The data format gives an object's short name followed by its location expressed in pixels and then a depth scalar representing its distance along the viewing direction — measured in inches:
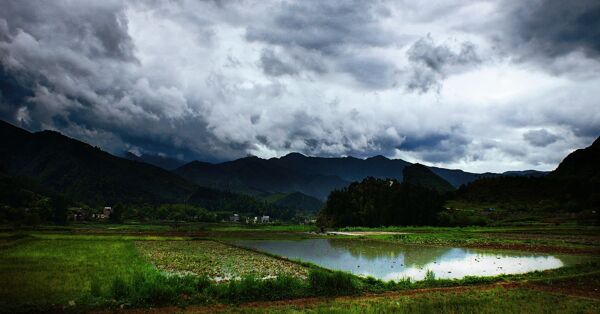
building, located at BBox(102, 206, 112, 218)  6447.8
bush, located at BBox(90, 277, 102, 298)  682.2
